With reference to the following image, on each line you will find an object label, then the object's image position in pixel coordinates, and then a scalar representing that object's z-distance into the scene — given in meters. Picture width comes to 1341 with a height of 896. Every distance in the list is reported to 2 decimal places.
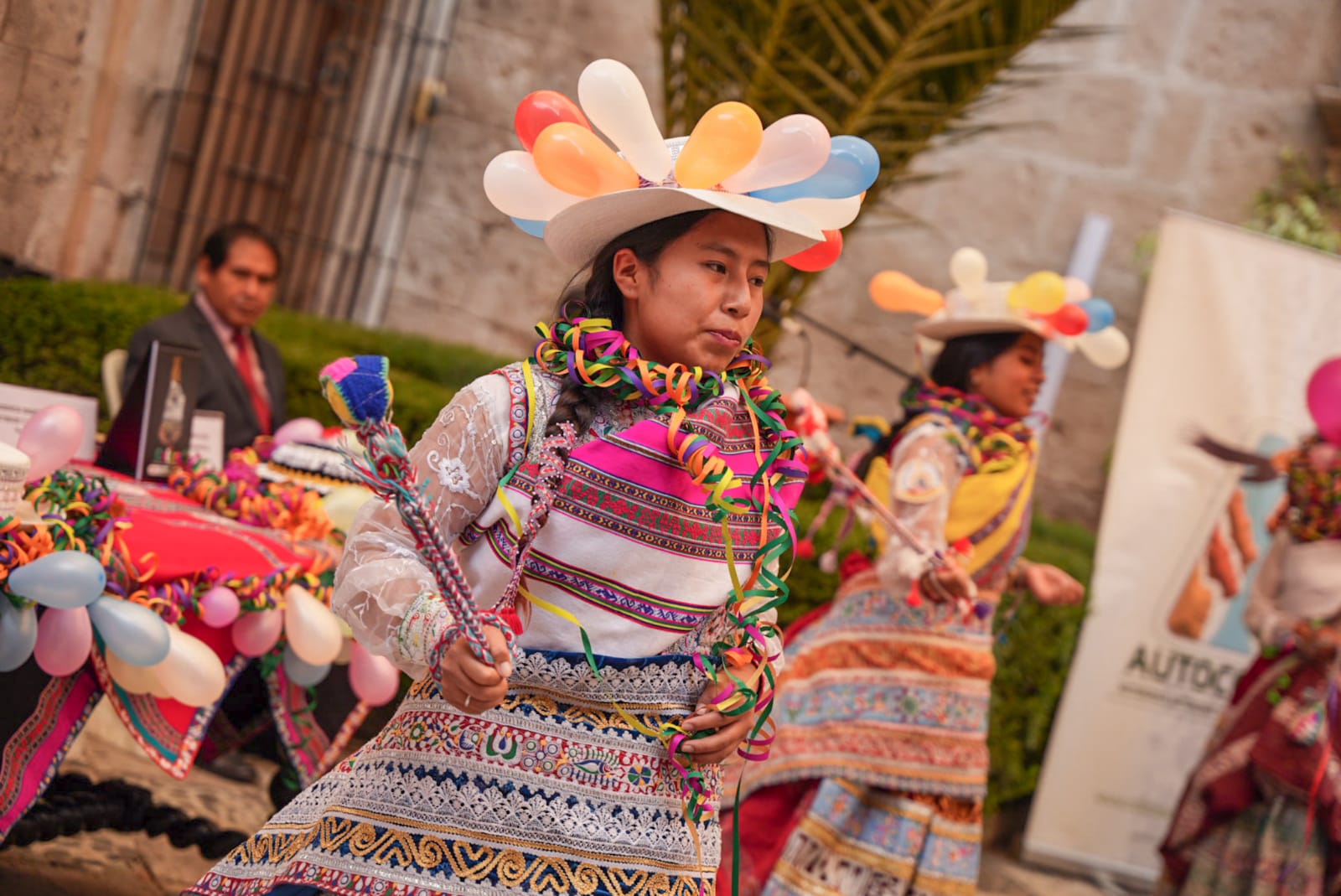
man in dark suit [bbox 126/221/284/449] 4.35
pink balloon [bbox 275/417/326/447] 3.60
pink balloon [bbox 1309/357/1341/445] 4.58
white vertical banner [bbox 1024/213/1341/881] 5.82
